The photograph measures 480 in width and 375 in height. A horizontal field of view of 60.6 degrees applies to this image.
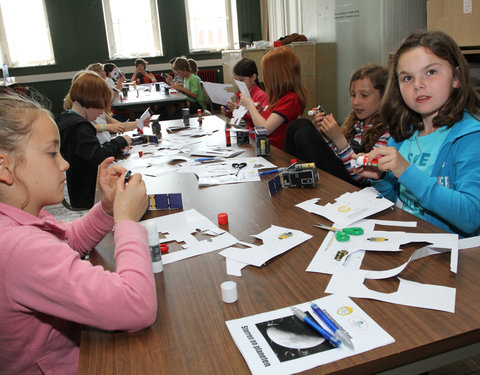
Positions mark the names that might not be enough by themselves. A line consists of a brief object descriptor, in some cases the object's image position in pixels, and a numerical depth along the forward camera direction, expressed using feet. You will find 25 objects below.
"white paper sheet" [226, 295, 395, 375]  2.43
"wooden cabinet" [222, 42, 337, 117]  17.70
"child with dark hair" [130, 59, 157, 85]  25.79
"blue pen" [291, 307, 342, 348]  2.55
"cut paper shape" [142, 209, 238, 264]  3.98
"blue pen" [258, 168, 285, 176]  6.27
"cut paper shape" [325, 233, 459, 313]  2.92
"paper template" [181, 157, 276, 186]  6.15
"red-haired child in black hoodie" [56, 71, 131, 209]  8.05
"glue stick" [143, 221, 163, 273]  3.37
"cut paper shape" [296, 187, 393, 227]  4.42
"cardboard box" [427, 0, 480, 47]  8.36
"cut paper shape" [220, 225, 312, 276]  3.68
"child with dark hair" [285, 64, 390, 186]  6.79
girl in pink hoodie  2.58
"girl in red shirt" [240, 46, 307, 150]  8.95
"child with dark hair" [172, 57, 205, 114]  18.99
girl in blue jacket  4.23
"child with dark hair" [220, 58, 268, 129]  10.74
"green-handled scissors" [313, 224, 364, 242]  3.90
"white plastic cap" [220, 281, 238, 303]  3.08
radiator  29.07
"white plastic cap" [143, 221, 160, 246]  3.37
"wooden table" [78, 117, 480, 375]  2.49
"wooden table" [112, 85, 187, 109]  16.26
